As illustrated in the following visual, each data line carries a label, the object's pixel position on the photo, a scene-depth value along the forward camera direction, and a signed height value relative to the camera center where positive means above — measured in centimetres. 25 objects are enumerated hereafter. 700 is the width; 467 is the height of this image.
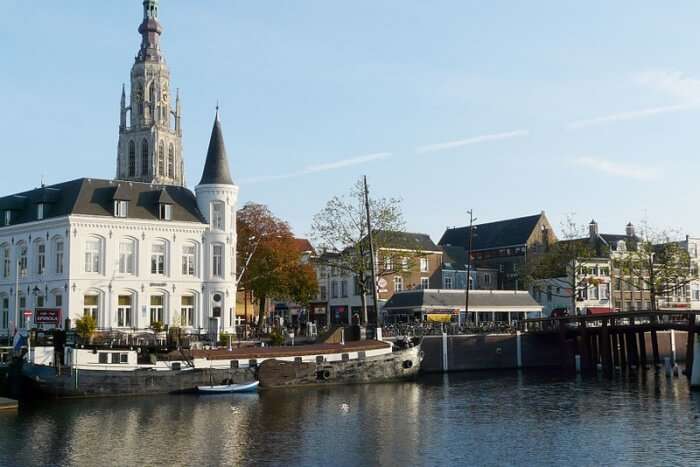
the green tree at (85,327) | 5838 +45
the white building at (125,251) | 6700 +682
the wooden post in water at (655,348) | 7912 -256
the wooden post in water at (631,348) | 7812 -243
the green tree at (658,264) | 9331 +654
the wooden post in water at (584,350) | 7594 -246
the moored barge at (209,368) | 5141 -250
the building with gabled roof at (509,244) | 11062 +1100
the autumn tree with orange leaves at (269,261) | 8781 +732
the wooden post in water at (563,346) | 7838 -212
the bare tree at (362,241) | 8231 +871
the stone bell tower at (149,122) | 15125 +3872
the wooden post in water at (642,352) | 7544 -273
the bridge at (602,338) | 7394 -147
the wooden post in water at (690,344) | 6322 -184
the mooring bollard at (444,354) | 7356 -248
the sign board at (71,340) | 5168 -39
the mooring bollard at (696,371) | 5575 -336
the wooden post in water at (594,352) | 7738 -273
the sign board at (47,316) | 5394 +118
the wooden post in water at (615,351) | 7849 -271
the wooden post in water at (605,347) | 7388 -218
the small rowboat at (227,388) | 5412 -377
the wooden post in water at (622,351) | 7712 -266
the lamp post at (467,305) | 8469 +210
